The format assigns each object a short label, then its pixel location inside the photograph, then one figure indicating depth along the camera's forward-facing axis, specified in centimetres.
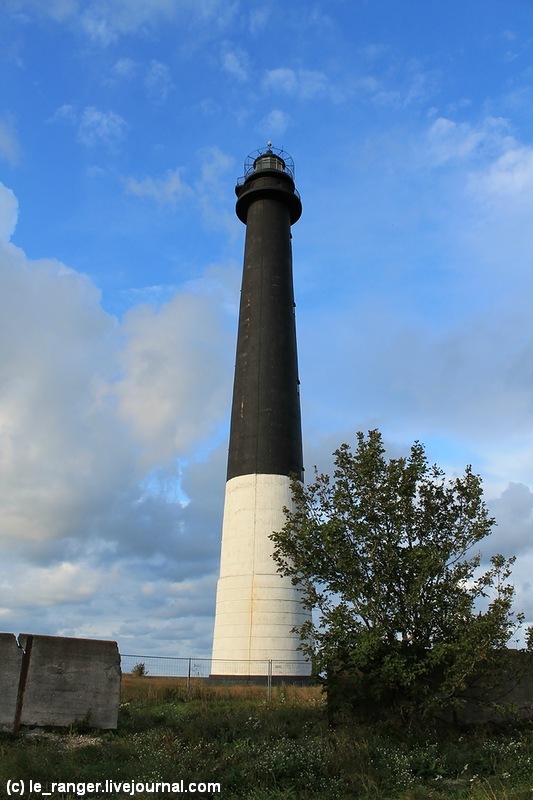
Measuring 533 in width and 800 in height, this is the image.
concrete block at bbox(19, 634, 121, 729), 1451
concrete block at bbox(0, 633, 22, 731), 1411
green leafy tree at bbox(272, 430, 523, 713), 1383
